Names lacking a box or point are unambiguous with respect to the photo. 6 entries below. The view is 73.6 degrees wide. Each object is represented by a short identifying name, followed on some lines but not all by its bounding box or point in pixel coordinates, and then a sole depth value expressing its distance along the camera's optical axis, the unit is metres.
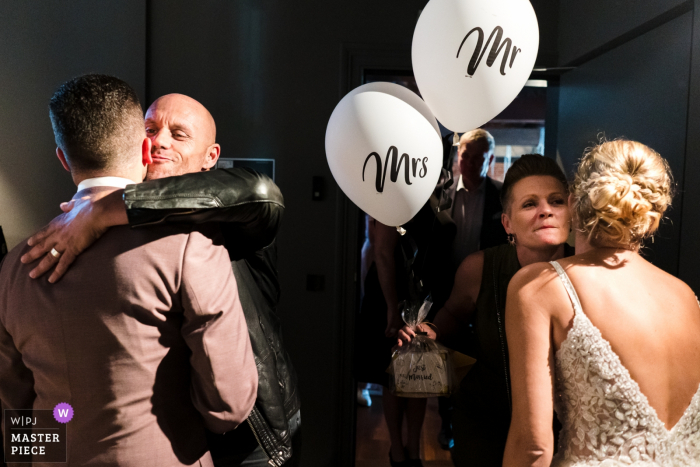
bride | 1.12
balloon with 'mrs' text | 1.58
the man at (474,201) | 2.72
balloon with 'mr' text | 1.52
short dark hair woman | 1.59
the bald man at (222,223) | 0.96
